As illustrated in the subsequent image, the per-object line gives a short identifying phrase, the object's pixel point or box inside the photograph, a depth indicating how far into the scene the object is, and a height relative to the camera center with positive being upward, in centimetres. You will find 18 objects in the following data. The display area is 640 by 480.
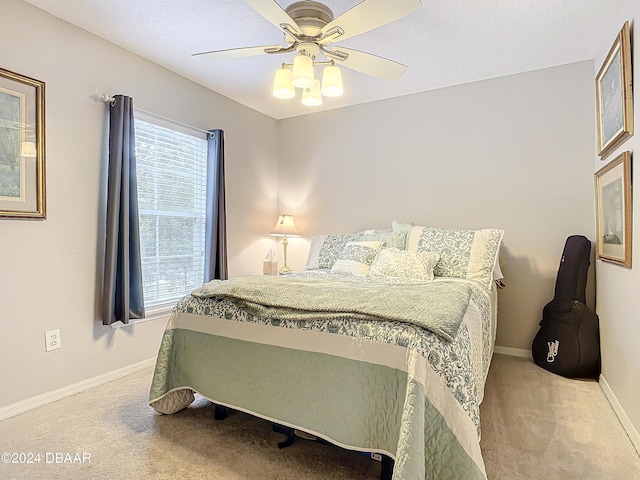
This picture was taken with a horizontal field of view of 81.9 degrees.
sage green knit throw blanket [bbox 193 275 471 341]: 145 -25
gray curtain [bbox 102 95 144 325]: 248 +19
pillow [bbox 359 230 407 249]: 308 +5
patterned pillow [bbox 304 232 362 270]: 332 -5
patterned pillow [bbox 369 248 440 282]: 262 -15
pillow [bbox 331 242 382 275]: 290 -11
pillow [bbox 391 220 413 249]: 312 +13
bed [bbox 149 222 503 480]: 129 -50
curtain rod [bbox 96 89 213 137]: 253 +102
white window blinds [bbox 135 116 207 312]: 288 +31
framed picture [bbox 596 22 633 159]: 195 +86
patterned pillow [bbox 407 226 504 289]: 268 -5
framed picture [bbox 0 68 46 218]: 204 +57
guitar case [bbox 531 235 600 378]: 254 -60
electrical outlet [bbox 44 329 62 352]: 226 -58
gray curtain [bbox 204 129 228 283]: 332 +28
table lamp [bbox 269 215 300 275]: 400 +18
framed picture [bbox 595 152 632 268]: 195 +19
